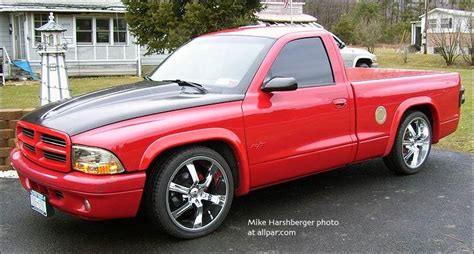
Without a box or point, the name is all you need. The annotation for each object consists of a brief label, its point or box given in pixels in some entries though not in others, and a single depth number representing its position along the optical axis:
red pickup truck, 3.62
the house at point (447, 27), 29.64
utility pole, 41.06
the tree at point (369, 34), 36.09
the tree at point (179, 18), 11.92
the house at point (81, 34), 21.31
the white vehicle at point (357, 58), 18.27
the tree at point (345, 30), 47.78
